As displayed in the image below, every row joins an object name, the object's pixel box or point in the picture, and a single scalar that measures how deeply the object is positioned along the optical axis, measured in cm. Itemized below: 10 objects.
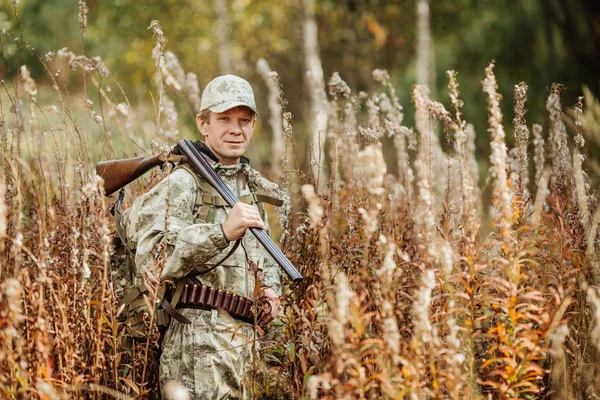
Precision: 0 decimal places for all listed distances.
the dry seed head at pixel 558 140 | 400
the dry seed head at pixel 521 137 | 366
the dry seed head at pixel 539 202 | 353
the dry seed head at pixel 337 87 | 470
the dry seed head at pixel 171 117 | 554
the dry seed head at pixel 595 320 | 231
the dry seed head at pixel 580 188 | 344
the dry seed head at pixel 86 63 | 422
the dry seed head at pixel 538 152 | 451
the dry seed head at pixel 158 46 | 369
